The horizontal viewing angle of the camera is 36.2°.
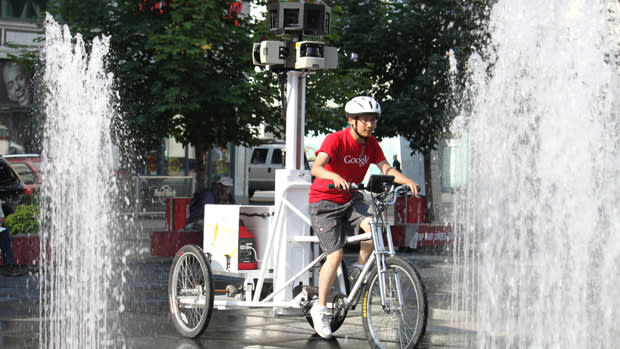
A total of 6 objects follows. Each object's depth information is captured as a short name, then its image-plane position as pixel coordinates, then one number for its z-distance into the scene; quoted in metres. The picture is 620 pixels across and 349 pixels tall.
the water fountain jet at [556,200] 7.39
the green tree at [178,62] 17.61
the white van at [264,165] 39.03
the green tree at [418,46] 22.30
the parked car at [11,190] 18.94
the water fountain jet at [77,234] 7.77
